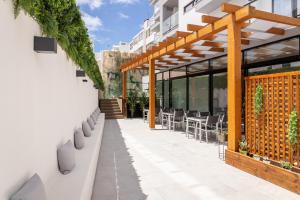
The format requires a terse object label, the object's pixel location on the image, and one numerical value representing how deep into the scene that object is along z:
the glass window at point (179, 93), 11.44
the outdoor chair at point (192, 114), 8.02
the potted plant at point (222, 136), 5.85
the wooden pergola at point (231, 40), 4.32
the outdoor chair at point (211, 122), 6.31
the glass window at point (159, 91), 14.15
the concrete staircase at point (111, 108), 13.60
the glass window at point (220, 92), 8.41
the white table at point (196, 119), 6.47
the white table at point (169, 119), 8.64
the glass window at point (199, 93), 9.56
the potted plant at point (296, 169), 3.25
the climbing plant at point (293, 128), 3.34
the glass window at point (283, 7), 6.15
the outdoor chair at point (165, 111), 10.26
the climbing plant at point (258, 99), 4.01
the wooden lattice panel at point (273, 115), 3.54
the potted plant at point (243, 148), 4.10
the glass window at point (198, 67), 9.57
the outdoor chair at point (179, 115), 8.62
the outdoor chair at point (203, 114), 7.87
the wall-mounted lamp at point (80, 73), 4.72
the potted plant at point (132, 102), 13.41
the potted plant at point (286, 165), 3.32
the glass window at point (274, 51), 6.01
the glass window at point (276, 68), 6.04
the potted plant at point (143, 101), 13.57
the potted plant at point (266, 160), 3.67
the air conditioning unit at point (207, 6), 10.13
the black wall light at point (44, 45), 2.04
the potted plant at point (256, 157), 3.85
